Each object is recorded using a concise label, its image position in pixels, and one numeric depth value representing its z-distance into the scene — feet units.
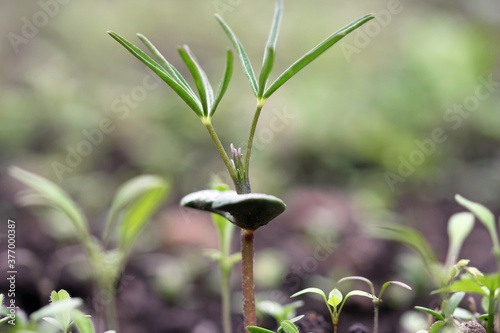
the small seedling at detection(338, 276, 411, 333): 0.98
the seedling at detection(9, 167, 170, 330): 1.14
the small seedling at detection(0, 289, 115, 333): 0.87
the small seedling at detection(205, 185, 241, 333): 1.10
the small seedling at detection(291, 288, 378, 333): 0.96
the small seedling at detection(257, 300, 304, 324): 1.05
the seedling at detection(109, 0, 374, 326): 0.91
